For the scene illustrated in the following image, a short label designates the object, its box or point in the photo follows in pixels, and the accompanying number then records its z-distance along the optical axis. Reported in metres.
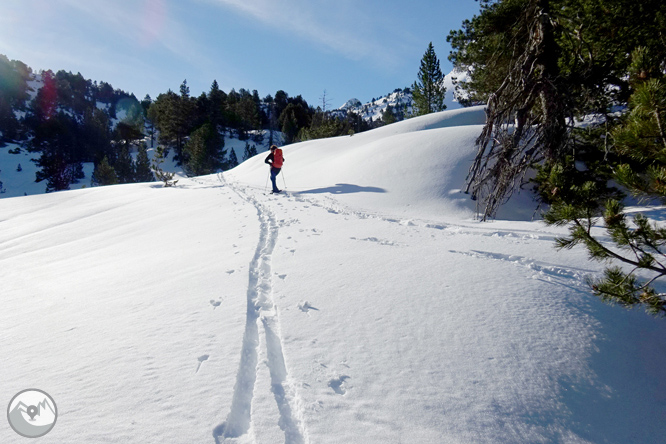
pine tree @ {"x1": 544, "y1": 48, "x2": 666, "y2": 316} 1.78
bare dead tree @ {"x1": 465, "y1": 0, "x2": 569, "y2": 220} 4.09
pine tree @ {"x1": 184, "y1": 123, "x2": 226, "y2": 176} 38.47
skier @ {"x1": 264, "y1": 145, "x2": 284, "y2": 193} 11.84
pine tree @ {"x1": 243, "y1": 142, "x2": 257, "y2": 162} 52.84
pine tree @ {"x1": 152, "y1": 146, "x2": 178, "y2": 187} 15.94
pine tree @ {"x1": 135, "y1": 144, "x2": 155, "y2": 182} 38.62
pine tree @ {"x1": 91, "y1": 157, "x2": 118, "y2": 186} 34.50
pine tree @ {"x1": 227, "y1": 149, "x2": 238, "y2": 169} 47.13
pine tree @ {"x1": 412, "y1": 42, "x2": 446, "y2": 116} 33.03
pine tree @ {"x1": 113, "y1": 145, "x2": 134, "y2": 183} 39.06
